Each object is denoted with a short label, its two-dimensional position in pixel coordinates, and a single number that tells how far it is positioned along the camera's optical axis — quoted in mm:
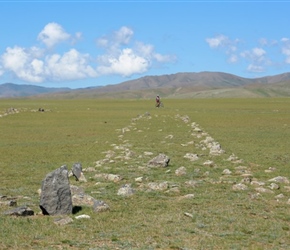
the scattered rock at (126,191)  14883
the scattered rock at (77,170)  18211
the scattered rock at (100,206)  12695
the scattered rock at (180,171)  18594
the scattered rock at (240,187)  15767
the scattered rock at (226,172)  18820
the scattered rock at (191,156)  22859
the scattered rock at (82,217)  11992
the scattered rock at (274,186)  15932
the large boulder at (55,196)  12445
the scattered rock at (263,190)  15344
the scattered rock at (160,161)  20655
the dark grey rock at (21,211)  12219
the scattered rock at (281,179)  16984
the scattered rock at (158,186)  15777
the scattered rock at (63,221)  11476
